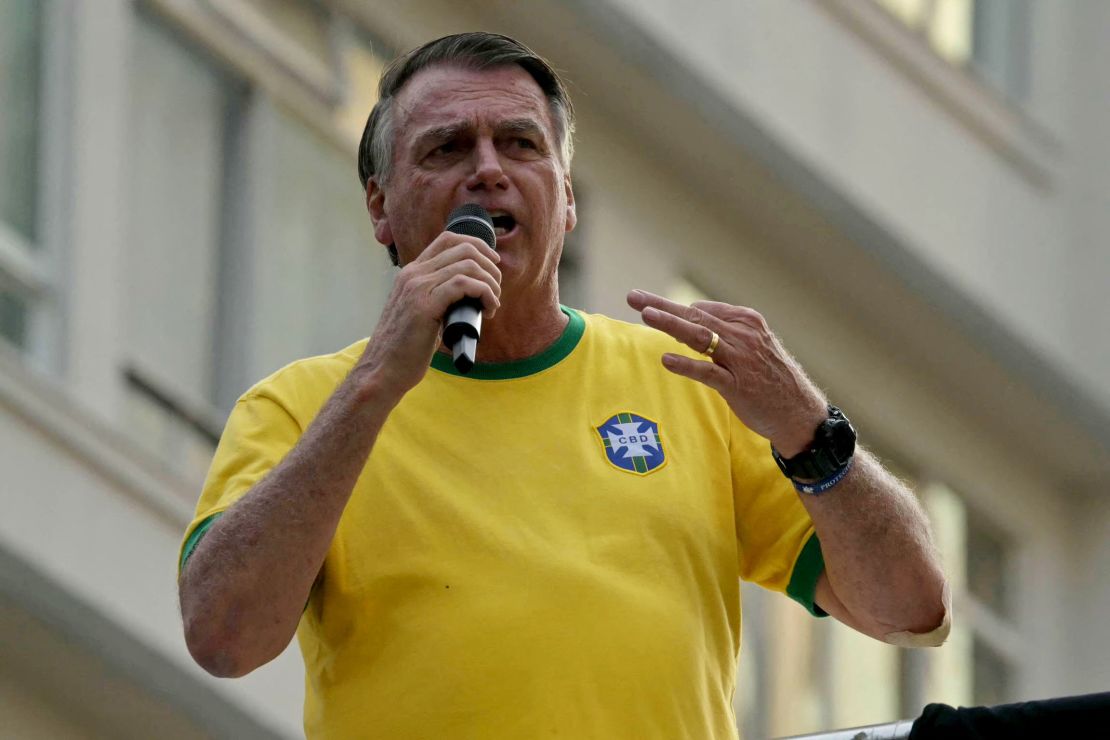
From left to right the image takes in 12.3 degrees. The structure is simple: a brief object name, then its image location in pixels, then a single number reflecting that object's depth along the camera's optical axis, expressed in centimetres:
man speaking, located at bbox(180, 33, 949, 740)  842
